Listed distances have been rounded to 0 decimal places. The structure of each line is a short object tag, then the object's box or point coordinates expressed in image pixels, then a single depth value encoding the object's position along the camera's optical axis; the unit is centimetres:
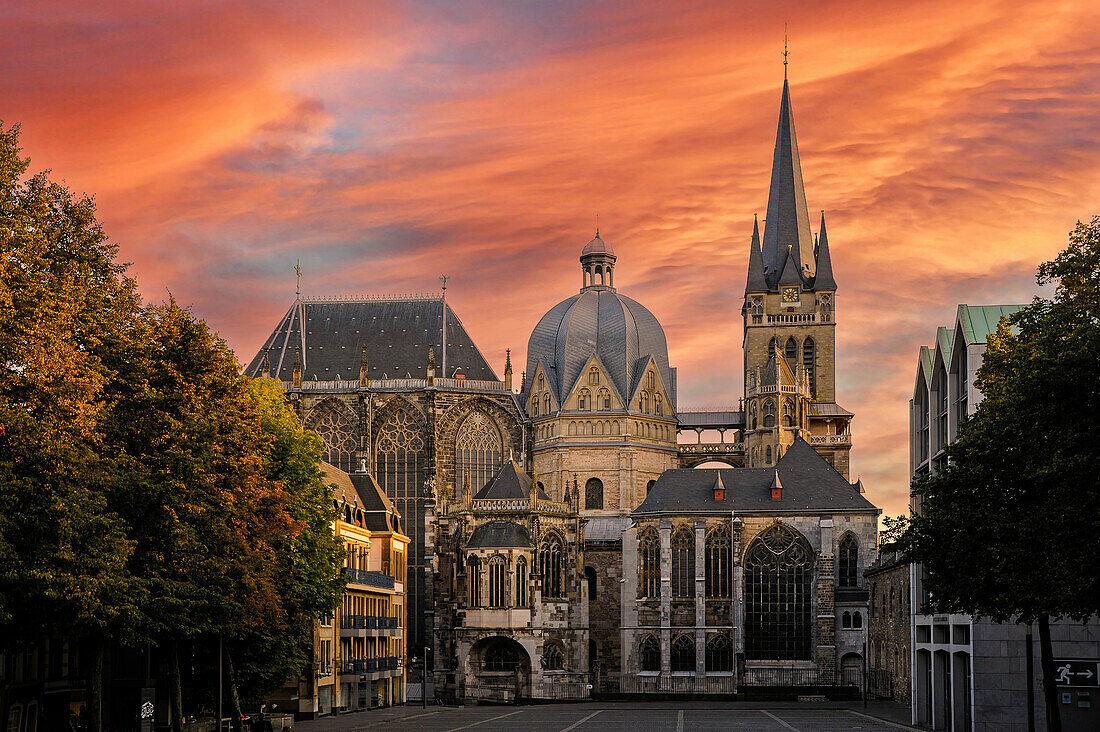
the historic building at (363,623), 7381
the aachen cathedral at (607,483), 10125
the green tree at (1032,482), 3384
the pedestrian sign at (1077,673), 4944
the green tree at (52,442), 3628
